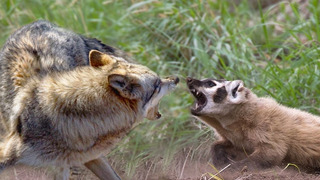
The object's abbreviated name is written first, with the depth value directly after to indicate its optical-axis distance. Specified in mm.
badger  10945
